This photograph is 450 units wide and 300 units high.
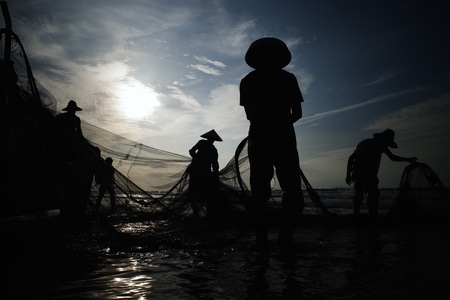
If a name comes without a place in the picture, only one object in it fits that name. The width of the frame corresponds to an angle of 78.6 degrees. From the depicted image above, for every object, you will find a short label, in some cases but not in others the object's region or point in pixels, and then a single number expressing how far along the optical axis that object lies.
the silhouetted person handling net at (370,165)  5.91
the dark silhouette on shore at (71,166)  3.30
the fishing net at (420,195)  5.19
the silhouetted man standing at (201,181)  5.41
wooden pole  3.27
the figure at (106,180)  3.82
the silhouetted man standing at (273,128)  3.10
